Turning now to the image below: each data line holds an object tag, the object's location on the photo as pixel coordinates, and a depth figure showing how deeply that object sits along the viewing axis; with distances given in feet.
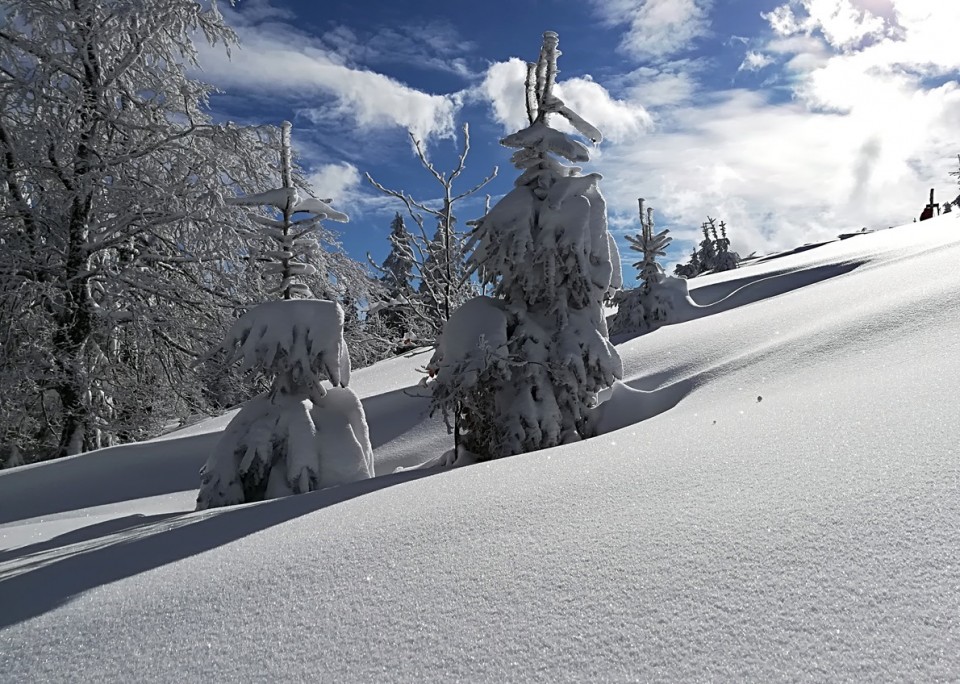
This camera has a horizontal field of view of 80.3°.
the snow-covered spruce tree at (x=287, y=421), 20.76
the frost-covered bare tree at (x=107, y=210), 28.40
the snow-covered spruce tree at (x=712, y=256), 180.65
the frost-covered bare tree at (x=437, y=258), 29.66
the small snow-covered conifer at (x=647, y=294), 68.13
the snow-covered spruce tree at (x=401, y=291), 28.93
